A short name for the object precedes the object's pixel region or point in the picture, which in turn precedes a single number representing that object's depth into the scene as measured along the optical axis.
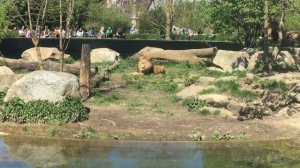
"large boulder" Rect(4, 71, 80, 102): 13.12
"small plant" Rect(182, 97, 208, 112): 14.40
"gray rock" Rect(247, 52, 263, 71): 20.95
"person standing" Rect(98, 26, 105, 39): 35.77
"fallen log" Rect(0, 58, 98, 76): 19.75
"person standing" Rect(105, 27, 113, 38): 35.91
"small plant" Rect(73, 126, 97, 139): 11.83
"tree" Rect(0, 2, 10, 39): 19.03
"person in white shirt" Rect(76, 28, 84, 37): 36.21
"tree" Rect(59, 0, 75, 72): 16.04
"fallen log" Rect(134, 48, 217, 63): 23.34
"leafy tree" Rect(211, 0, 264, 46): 20.48
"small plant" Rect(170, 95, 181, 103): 15.45
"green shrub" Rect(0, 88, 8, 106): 14.41
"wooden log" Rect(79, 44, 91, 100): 15.04
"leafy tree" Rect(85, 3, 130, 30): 45.84
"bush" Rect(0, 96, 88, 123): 12.62
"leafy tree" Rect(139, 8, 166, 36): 46.16
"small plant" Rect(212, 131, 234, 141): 12.13
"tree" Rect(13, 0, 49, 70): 16.88
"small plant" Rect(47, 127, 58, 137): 11.96
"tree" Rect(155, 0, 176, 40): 39.16
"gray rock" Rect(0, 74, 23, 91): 16.03
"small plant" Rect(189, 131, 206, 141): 12.04
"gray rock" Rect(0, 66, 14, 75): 17.75
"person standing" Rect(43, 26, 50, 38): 30.77
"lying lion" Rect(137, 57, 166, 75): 20.70
